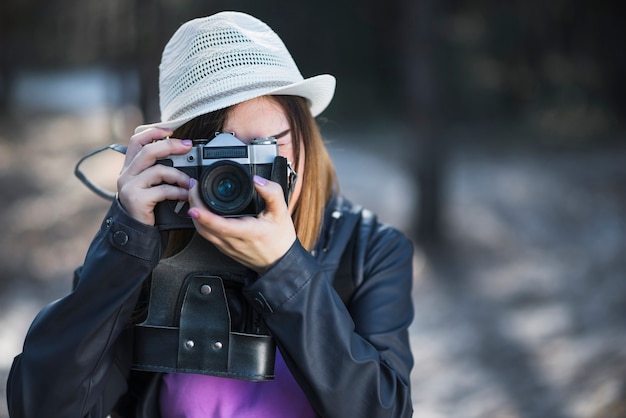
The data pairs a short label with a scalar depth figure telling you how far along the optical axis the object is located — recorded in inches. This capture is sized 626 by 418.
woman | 55.1
